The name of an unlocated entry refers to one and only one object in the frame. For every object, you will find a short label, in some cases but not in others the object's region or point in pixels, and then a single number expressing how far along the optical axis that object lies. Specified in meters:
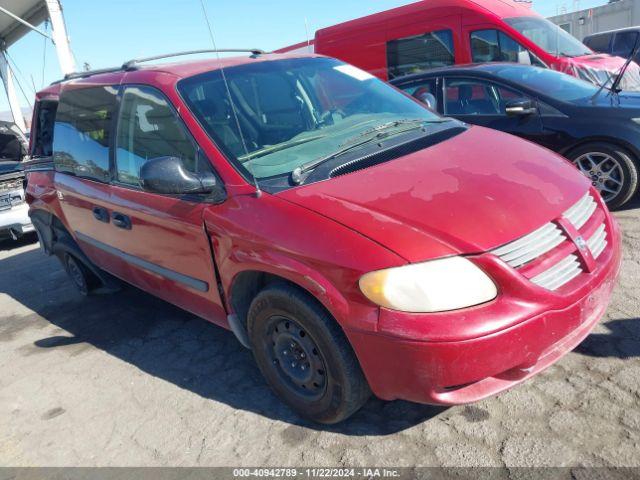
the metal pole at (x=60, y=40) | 12.48
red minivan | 2.09
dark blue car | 4.62
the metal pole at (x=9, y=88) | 23.62
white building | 19.75
